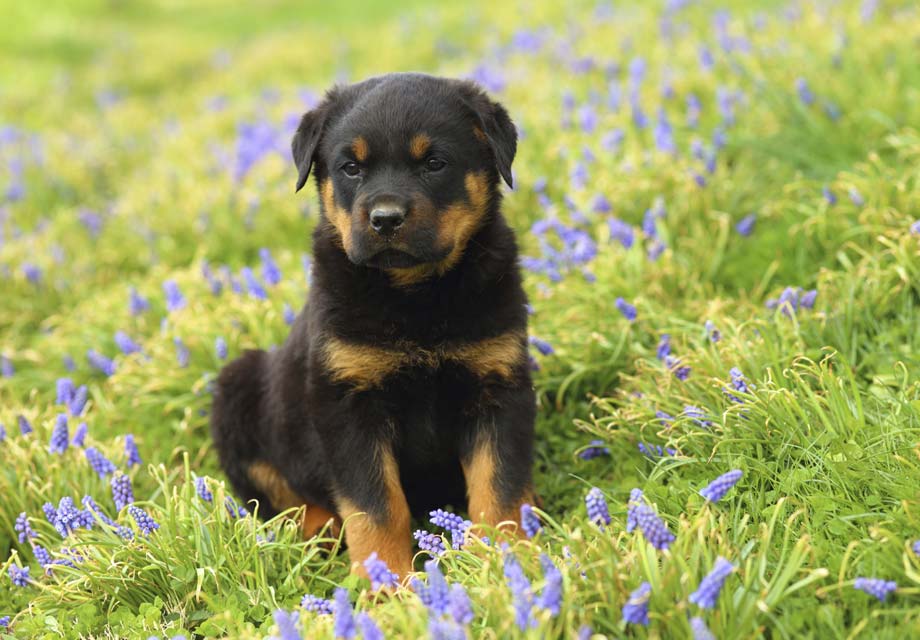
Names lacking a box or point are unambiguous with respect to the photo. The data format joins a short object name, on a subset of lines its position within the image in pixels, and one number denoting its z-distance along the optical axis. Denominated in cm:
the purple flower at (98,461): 378
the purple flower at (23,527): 352
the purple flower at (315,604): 276
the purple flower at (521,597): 226
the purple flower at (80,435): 400
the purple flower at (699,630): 209
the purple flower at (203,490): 338
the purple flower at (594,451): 389
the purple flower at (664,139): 569
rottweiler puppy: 325
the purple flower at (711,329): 384
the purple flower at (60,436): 385
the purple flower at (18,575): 326
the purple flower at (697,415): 331
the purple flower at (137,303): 557
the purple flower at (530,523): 266
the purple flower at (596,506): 255
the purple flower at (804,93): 579
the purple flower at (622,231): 488
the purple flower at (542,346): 417
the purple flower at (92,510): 331
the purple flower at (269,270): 519
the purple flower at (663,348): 400
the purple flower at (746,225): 495
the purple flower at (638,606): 229
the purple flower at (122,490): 353
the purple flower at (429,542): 297
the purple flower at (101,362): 513
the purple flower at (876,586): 231
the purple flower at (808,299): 400
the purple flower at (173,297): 521
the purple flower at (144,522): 318
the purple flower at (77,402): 455
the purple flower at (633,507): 256
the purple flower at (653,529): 241
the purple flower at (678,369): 377
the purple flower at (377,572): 258
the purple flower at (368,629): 222
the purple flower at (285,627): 212
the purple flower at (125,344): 505
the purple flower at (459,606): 226
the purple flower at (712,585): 221
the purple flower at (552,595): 227
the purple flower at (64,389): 455
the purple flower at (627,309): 416
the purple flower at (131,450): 401
